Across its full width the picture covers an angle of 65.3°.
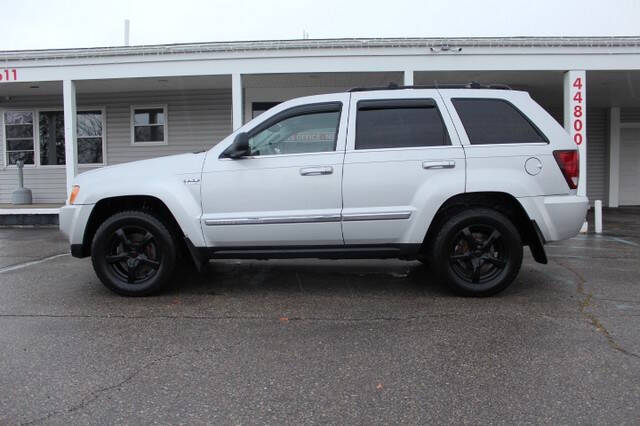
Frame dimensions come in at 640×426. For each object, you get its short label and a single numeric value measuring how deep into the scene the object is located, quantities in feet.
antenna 70.04
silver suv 15.35
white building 32.89
